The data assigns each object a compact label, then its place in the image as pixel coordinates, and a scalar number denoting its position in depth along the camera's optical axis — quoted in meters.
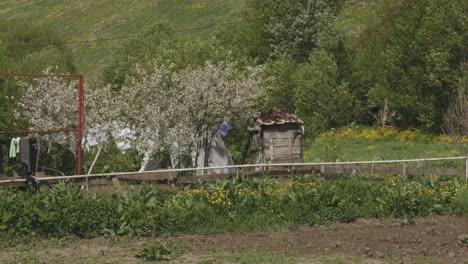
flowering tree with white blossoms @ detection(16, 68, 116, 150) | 25.17
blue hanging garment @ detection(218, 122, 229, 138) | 24.33
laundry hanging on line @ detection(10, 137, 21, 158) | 20.17
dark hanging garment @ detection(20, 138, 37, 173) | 19.73
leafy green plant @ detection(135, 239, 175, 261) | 12.02
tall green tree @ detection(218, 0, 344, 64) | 53.84
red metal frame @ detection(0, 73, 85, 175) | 18.98
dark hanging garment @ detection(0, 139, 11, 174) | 20.69
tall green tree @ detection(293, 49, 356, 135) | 46.78
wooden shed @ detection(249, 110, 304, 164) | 25.53
